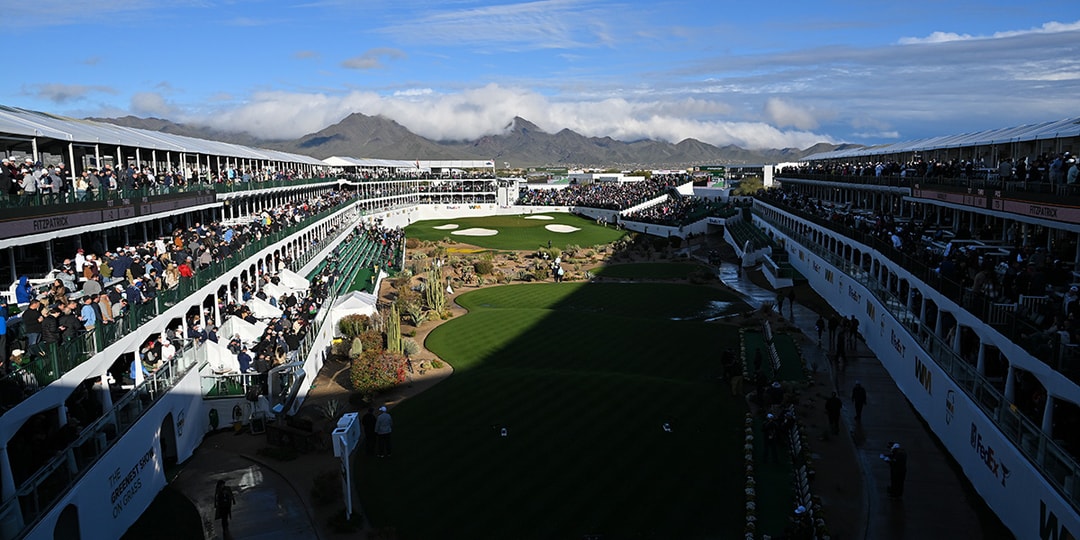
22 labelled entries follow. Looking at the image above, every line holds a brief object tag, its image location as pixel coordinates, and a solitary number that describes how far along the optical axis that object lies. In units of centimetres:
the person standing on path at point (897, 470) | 1498
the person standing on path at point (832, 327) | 2691
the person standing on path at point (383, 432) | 1678
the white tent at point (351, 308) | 2869
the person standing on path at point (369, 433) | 1717
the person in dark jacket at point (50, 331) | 1295
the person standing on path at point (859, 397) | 1952
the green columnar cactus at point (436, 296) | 3525
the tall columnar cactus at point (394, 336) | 2536
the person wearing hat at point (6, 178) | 1587
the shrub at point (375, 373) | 2150
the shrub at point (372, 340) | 2542
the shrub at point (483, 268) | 4956
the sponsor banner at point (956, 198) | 2512
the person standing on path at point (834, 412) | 1856
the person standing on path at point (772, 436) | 1648
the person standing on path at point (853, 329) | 2798
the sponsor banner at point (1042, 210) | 1850
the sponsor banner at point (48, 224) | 1567
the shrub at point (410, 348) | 2614
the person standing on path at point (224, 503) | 1369
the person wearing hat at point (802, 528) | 1225
